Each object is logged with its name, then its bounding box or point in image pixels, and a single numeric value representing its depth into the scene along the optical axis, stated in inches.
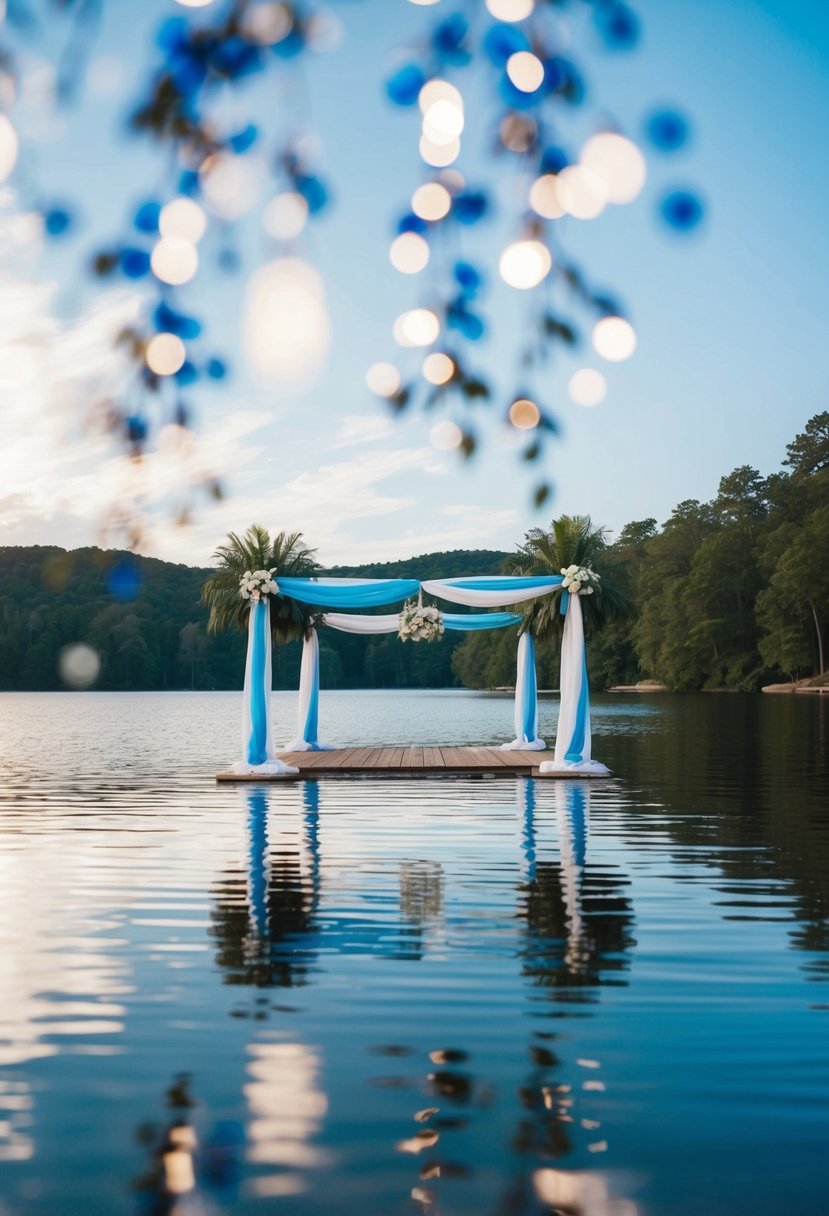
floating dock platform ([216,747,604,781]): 830.5
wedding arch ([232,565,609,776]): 762.8
